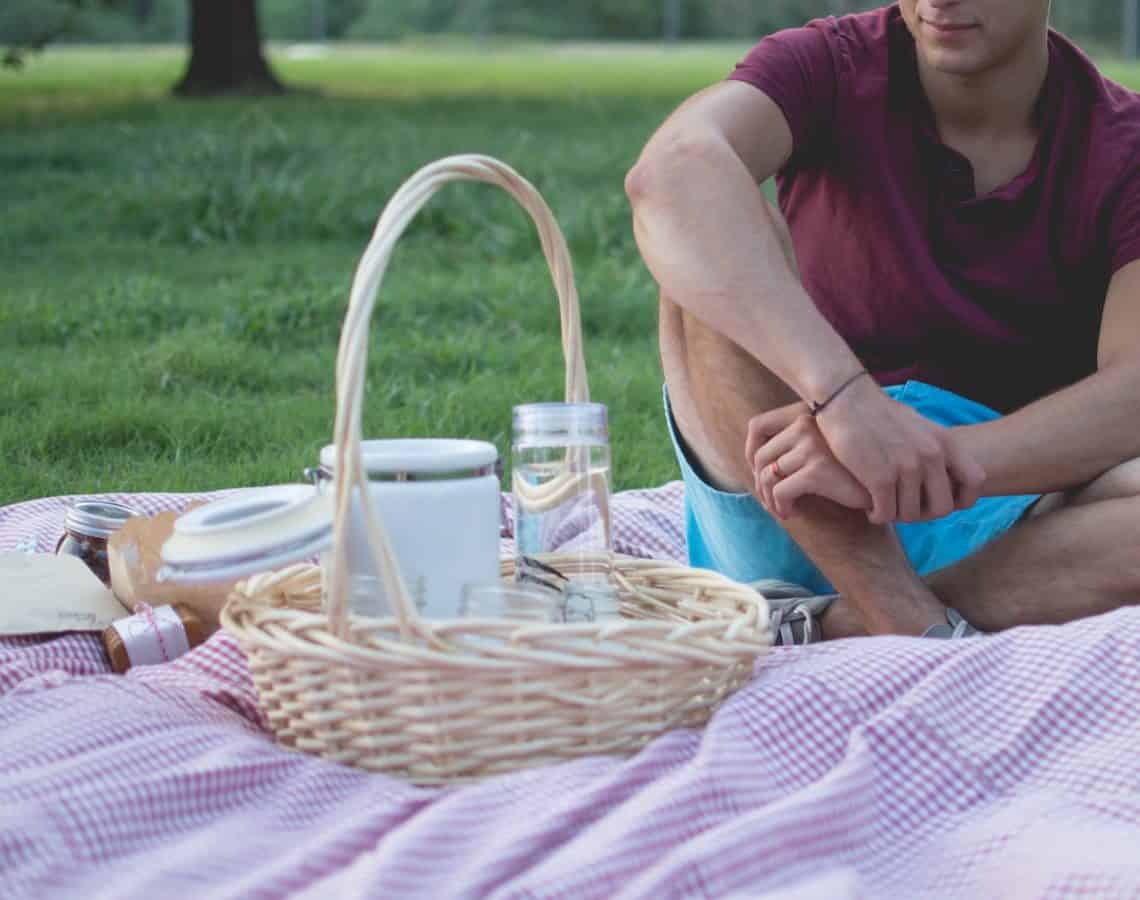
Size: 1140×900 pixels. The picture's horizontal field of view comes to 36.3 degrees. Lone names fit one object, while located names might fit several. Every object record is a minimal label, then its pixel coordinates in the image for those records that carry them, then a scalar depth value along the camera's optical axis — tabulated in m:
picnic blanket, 1.75
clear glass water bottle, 2.26
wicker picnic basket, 1.89
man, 2.49
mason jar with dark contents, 2.79
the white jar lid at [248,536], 1.93
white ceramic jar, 2.01
